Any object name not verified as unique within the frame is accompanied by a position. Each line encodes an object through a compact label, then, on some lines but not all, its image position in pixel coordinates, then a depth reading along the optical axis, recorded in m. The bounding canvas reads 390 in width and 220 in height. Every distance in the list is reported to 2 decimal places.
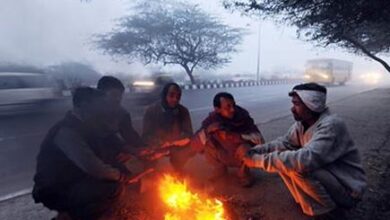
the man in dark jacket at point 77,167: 3.01
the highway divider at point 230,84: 25.24
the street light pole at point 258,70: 36.91
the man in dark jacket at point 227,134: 4.34
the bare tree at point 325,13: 5.18
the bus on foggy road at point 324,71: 36.91
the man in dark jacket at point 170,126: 4.70
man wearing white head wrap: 2.99
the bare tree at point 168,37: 24.91
